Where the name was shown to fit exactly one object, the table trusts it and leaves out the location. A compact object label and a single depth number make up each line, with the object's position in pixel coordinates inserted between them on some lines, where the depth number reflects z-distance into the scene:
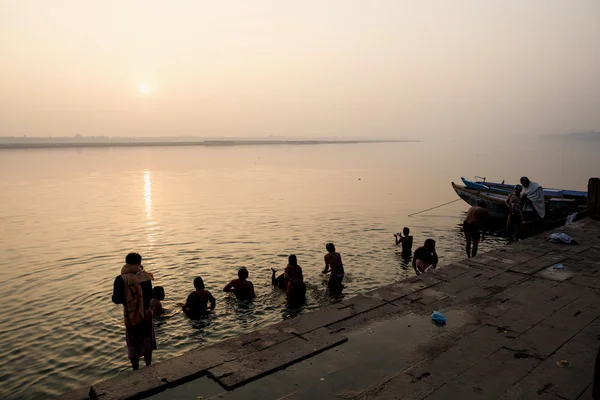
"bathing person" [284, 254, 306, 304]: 10.59
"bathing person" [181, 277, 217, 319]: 10.02
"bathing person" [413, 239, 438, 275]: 11.71
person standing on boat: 16.00
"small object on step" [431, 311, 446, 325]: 7.08
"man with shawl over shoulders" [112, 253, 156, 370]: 6.09
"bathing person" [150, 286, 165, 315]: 10.23
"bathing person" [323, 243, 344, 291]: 11.52
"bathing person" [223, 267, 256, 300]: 11.10
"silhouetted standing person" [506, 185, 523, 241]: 16.42
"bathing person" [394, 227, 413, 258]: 15.40
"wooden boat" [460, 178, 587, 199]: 23.22
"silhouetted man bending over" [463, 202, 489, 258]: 13.98
